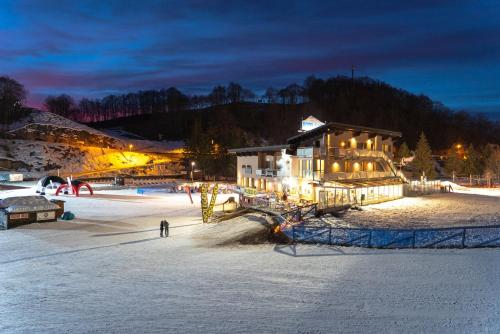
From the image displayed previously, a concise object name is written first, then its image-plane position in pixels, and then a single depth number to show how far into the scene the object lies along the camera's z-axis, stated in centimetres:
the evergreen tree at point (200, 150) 6719
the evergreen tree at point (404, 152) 7169
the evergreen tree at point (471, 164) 6919
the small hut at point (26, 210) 2559
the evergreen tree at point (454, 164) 7081
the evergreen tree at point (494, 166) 6278
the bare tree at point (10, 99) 8431
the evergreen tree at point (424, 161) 6488
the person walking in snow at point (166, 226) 2278
